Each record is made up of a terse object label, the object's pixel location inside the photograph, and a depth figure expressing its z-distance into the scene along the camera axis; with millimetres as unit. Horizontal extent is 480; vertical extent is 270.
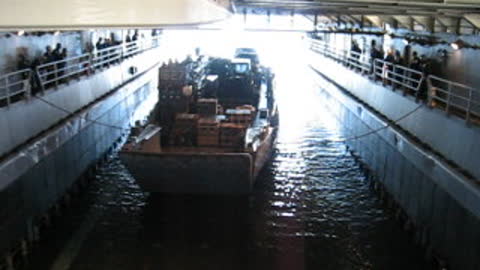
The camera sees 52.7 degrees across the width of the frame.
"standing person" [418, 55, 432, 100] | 15050
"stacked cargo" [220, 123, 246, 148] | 15781
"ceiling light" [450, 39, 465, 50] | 15898
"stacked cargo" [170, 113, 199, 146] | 16156
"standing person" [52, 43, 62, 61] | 18312
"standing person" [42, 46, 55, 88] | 17016
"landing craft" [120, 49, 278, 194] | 13664
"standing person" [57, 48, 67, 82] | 18556
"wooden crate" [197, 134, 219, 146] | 15867
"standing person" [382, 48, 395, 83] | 18656
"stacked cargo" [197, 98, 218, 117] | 16797
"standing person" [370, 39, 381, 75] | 21416
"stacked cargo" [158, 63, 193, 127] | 17547
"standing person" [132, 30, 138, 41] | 33944
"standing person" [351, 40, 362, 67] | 31044
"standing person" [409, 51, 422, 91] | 17578
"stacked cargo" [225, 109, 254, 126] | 16844
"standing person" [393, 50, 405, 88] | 19812
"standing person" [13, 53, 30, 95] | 16248
